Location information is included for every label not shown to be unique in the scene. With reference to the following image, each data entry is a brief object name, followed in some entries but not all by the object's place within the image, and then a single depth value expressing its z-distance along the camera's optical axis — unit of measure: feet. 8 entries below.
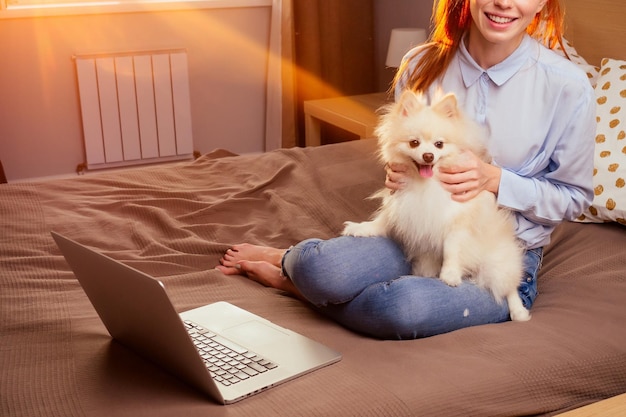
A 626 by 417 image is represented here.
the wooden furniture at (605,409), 3.77
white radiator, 13.23
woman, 5.09
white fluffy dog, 5.29
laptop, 3.95
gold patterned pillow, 6.66
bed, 4.25
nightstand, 11.29
